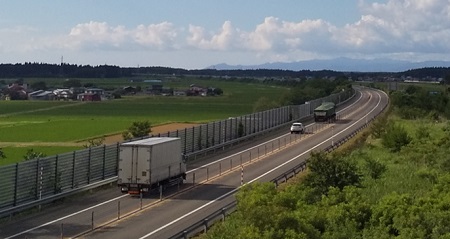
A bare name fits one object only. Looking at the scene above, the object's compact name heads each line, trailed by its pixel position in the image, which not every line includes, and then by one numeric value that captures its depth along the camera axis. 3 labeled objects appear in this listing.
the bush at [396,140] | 60.12
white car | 75.25
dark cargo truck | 90.12
